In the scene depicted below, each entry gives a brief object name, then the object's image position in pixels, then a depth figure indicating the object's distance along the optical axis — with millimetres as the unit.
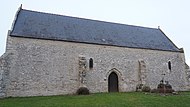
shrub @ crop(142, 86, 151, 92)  22359
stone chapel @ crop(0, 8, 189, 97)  18855
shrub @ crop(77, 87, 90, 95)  19594
